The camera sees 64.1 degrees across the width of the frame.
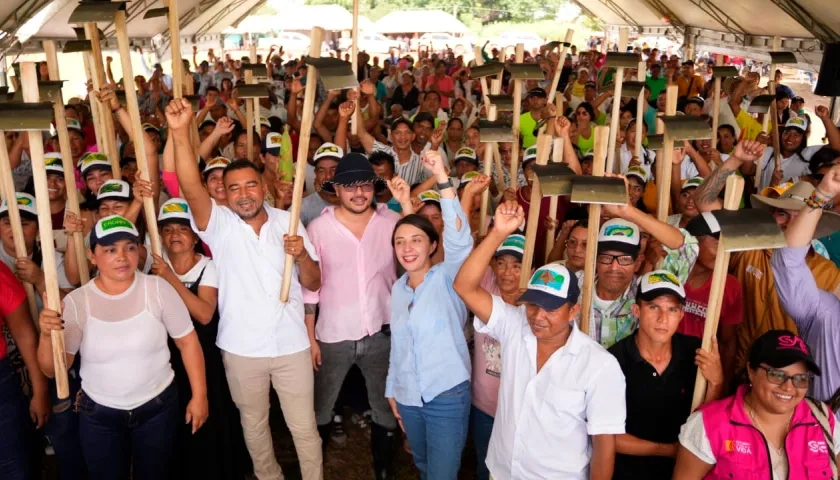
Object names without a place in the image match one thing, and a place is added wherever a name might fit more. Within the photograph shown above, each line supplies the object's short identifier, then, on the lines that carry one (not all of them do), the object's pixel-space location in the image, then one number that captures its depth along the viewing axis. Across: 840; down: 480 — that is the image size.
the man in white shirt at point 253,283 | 3.14
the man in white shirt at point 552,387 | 2.34
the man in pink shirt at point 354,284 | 3.40
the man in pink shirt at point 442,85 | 9.89
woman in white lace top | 2.74
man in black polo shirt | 2.57
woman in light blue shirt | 2.90
